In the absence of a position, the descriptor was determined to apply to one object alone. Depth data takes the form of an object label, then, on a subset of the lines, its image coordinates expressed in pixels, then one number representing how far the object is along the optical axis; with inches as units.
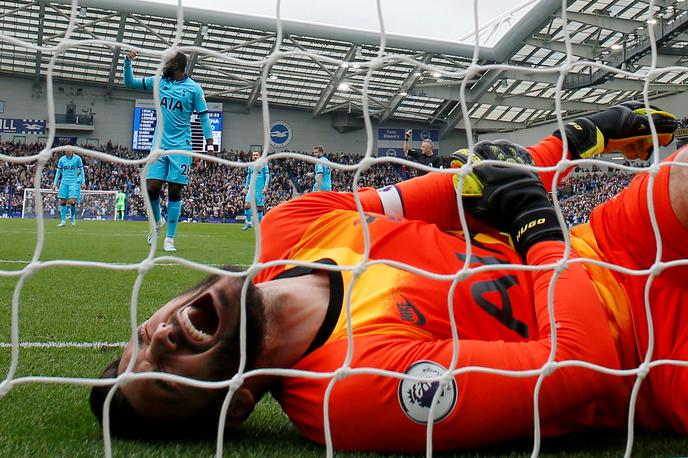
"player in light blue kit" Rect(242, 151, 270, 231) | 394.0
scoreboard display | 947.3
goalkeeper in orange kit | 42.6
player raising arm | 211.5
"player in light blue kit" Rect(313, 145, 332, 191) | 434.6
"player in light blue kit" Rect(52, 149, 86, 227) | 459.2
